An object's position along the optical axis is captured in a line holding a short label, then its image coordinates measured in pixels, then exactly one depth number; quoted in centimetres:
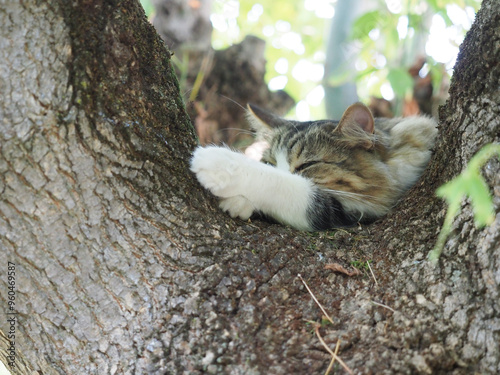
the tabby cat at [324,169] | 161
